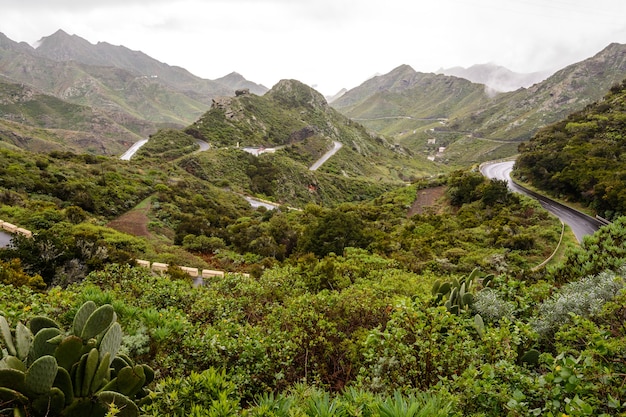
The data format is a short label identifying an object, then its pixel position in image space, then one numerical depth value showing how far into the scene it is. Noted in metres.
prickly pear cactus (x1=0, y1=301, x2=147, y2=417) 3.02
